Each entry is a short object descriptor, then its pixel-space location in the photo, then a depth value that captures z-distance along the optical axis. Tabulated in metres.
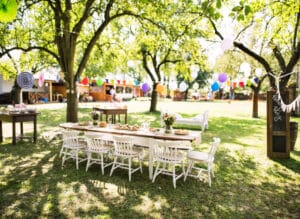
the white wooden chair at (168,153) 3.96
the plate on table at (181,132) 4.71
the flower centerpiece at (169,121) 4.79
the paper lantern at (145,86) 15.44
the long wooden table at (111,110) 9.96
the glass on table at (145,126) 5.33
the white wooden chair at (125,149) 4.35
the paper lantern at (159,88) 15.54
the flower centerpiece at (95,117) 5.86
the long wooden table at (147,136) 4.41
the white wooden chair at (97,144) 4.61
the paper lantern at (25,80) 9.38
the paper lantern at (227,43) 5.29
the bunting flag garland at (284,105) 5.27
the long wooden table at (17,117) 6.77
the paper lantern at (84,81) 16.00
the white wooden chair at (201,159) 4.15
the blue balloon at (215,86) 15.55
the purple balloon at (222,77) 11.97
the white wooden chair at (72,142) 5.01
